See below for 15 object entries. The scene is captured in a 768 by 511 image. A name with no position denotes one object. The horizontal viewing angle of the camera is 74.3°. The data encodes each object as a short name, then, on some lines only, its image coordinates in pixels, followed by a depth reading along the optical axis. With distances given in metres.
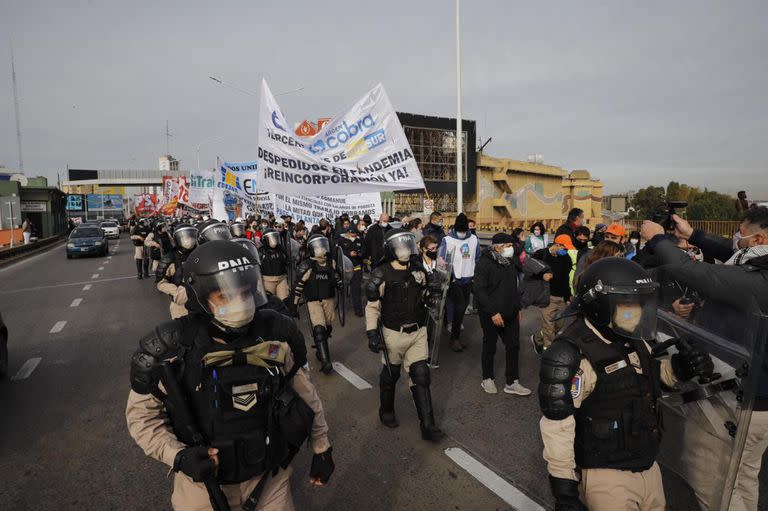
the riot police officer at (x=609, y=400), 2.19
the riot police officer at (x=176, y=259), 6.45
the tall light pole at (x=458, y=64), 15.90
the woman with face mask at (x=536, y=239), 8.91
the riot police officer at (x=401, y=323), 4.46
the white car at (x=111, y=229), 39.84
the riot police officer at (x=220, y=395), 1.98
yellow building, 46.16
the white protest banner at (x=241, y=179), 17.59
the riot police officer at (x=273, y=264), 8.20
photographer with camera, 2.59
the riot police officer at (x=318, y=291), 6.61
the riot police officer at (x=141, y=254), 15.45
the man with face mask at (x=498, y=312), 5.39
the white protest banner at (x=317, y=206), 12.44
